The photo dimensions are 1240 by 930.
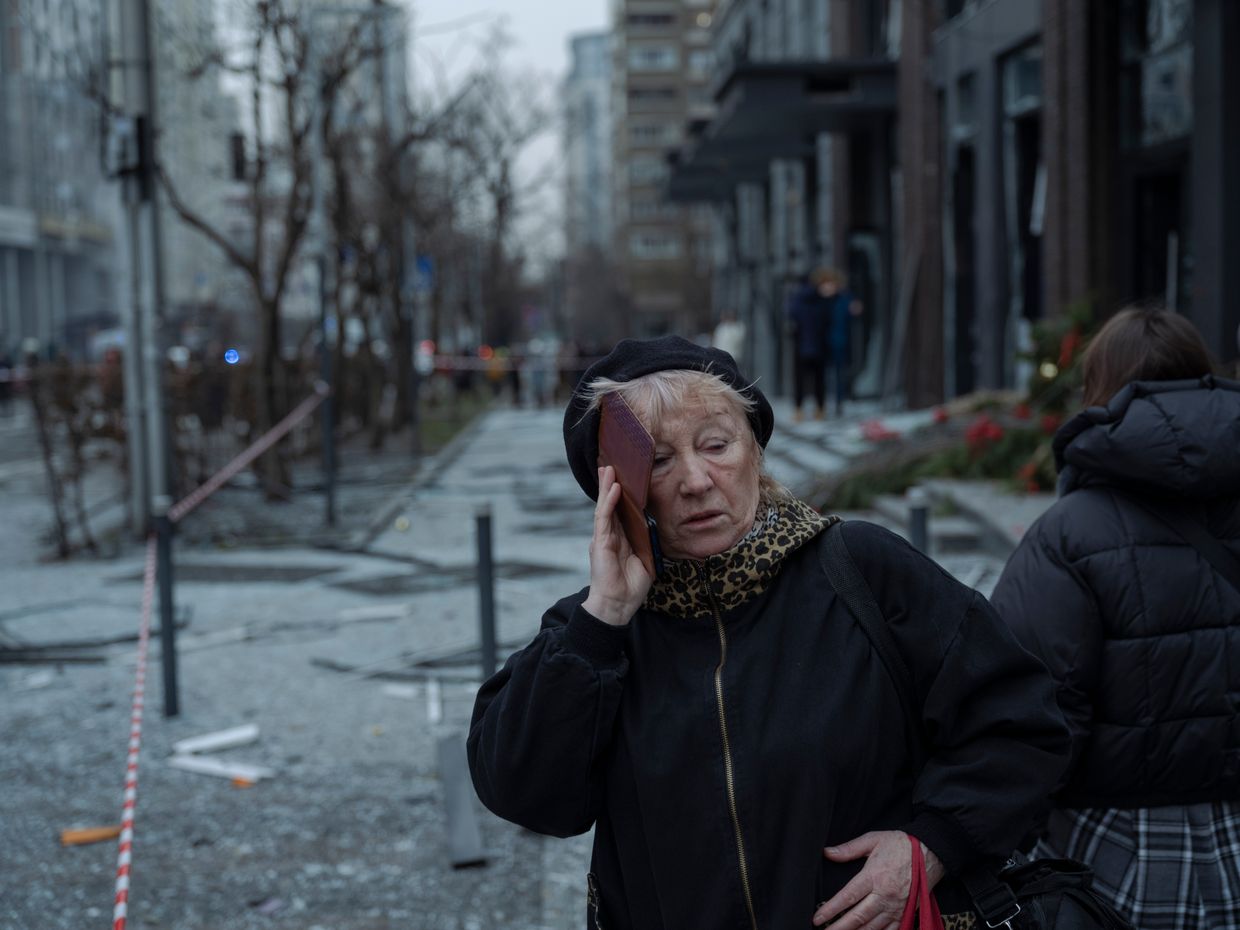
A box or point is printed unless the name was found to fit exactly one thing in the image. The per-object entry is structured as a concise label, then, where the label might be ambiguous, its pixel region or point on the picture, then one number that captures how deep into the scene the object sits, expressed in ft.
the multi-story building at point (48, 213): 232.32
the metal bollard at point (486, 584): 21.07
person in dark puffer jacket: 9.88
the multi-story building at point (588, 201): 355.89
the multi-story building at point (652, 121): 387.96
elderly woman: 7.42
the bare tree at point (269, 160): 53.42
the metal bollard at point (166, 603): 23.97
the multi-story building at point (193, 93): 59.00
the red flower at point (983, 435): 36.60
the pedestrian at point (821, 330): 62.80
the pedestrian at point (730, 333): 92.89
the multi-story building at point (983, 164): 41.39
